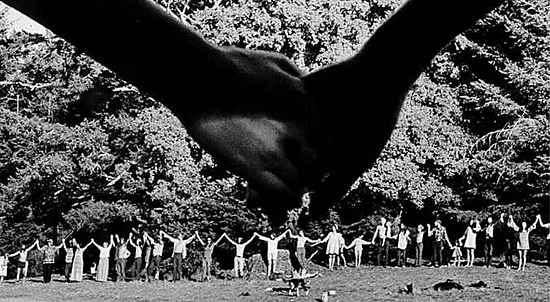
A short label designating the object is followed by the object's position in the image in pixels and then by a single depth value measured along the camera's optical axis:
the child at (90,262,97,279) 32.72
